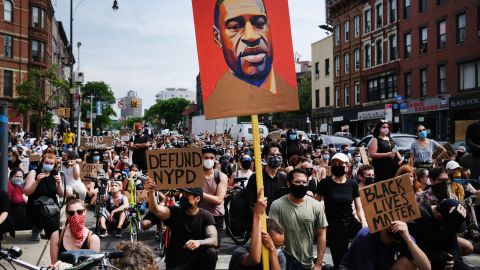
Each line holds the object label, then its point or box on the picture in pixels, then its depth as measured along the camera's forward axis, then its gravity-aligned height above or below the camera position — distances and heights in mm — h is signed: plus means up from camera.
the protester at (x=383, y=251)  4409 -1020
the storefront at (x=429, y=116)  34719 +1419
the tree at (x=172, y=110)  161875 +8760
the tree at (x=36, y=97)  38406 +3234
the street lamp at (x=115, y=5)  32562 +8442
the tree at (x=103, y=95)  114188 +9941
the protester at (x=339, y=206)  6336 -870
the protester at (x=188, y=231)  5023 -917
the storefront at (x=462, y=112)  31516 +1532
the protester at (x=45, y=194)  8656 -952
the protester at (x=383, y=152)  9312 -285
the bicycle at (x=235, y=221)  8727 -1471
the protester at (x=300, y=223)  5316 -898
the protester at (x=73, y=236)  5137 -989
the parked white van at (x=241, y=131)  38406 +471
